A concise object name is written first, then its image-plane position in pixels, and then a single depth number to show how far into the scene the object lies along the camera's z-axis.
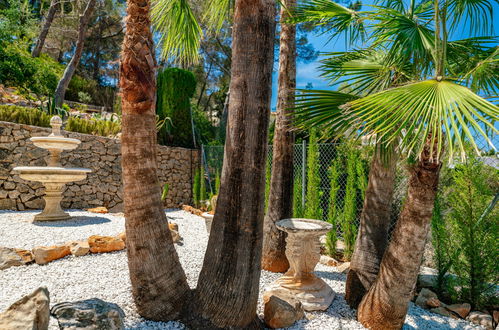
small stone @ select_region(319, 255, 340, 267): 4.29
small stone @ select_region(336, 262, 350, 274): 4.02
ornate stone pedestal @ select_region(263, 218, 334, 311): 2.93
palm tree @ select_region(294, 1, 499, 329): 1.62
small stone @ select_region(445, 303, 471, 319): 3.07
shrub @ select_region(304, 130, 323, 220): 4.69
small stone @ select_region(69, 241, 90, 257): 3.65
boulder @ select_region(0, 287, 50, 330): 1.66
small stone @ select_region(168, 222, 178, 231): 5.05
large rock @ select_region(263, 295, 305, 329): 2.44
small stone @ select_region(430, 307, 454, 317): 3.12
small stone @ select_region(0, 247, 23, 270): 3.19
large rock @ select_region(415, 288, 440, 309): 3.28
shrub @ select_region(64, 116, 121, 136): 7.34
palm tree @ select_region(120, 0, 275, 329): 2.17
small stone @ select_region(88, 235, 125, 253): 3.81
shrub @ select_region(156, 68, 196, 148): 9.08
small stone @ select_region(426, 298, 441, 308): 3.24
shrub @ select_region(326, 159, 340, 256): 4.55
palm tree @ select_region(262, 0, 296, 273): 3.68
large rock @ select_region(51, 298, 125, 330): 1.86
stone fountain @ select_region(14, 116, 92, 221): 5.14
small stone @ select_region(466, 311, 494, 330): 2.89
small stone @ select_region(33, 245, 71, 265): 3.38
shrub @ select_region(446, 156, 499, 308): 3.00
